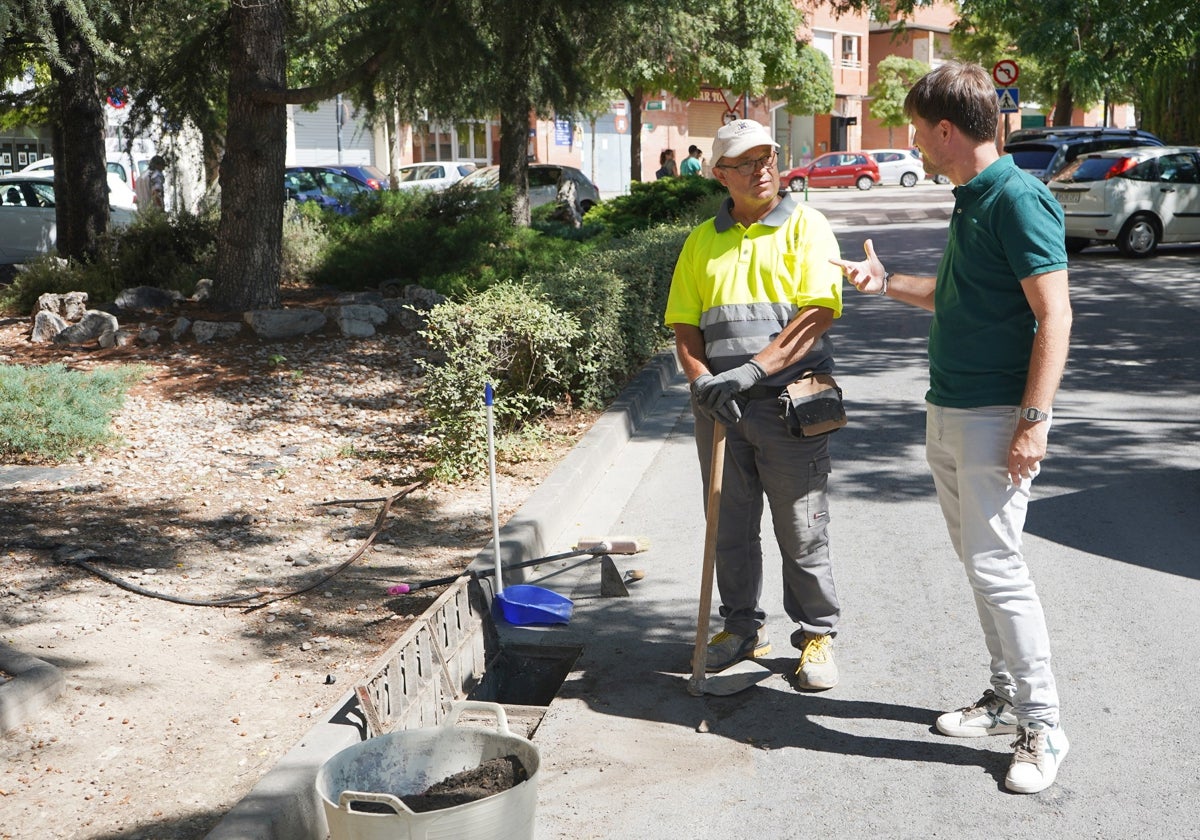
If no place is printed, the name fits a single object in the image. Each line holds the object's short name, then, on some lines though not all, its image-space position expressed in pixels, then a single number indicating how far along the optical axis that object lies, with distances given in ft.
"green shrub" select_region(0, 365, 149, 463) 24.54
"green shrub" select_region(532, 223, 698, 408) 28.66
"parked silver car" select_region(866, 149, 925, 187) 162.40
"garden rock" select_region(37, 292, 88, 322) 40.16
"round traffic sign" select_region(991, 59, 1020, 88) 84.74
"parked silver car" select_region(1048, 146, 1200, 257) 58.95
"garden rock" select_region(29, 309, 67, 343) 38.52
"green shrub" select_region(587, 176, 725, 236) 64.39
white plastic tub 8.84
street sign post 80.77
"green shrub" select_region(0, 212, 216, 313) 44.55
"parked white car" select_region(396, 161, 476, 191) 110.83
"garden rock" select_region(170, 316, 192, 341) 36.99
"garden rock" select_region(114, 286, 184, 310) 41.29
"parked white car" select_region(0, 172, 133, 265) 67.36
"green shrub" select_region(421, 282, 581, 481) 23.89
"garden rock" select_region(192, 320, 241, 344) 36.65
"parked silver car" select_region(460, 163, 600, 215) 92.02
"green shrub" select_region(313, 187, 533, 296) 45.55
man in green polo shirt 11.29
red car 159.22
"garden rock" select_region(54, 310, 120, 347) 37.58
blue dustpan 16.63
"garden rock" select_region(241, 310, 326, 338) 36.86
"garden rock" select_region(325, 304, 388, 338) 37.37
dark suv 69.10
